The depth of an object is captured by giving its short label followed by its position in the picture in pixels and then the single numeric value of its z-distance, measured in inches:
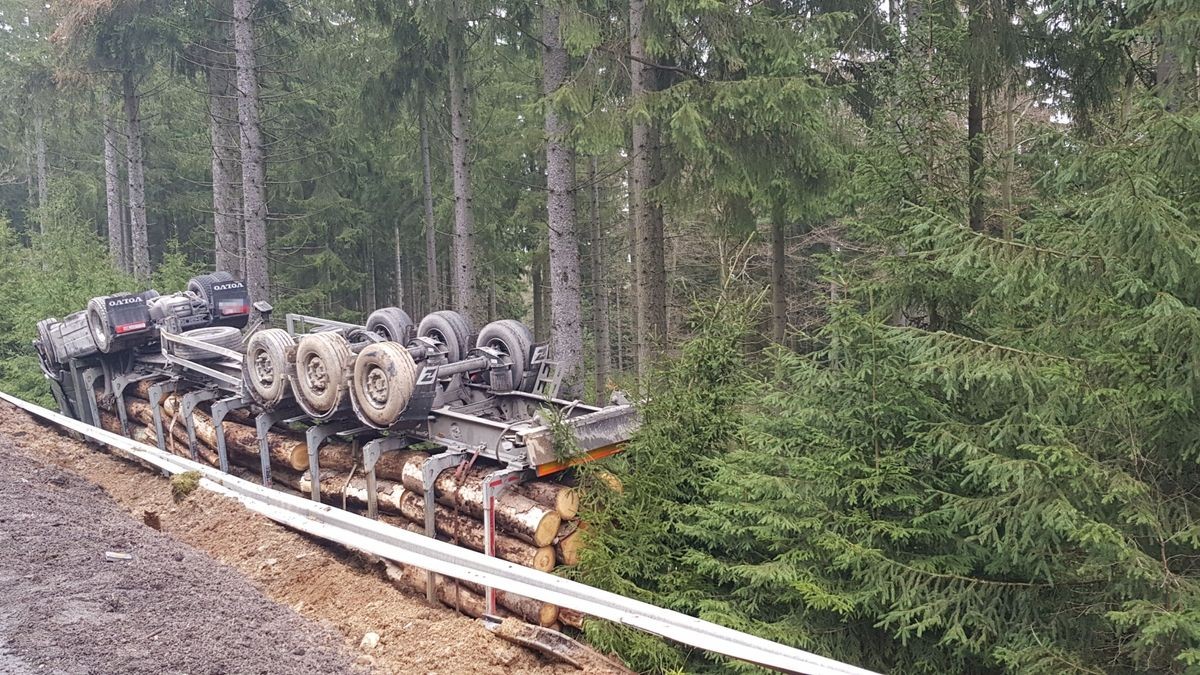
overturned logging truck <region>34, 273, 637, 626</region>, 265.9
